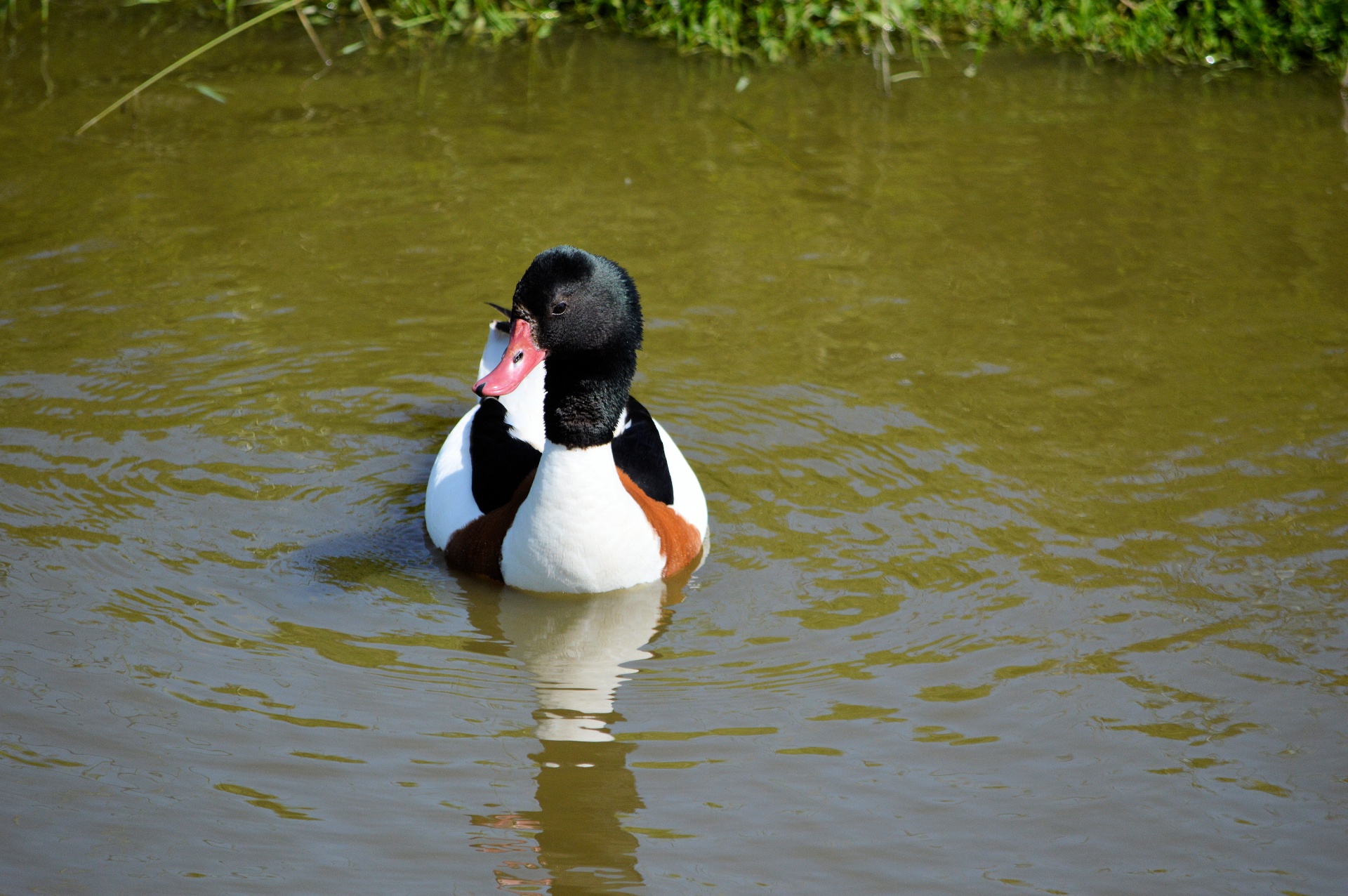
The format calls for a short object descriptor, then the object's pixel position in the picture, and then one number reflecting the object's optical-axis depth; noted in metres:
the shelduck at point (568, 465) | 9.00
